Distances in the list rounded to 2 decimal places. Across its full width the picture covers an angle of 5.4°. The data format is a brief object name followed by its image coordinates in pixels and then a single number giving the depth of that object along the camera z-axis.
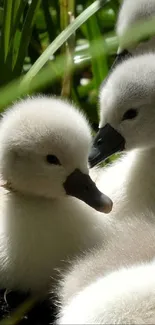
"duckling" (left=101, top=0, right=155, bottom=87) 3.76
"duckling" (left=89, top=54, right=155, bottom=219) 3.24
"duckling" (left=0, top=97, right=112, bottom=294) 3.06
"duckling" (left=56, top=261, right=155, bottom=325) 2.44
